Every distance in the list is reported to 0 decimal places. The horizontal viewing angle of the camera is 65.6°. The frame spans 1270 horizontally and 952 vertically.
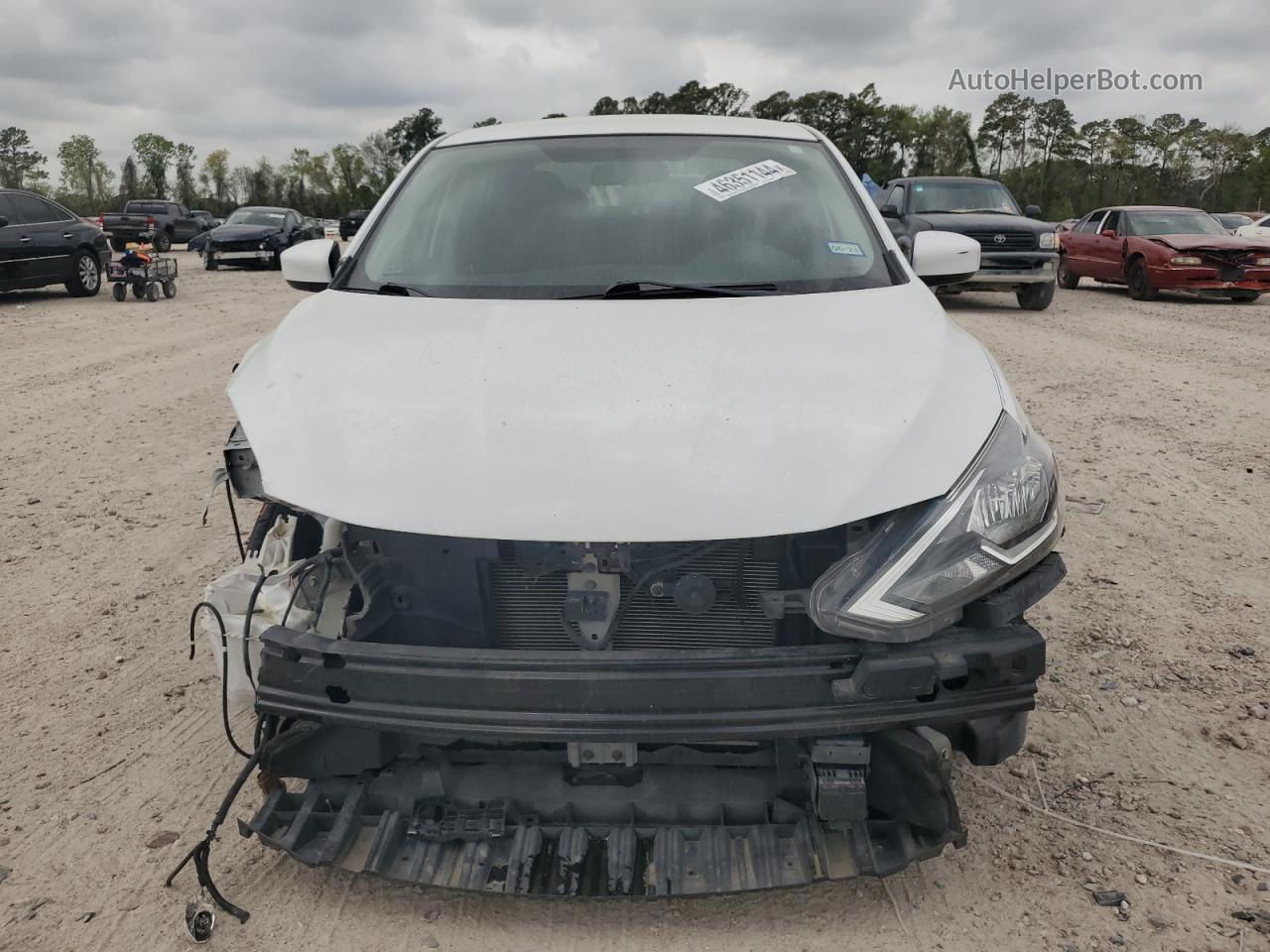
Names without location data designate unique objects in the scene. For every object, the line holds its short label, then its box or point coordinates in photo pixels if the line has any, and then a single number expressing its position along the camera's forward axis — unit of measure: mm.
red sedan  13984
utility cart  14844
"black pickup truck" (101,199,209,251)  32512
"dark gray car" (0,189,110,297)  13688
